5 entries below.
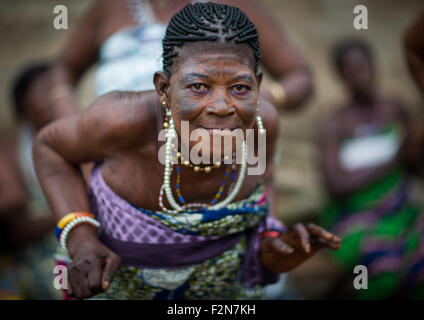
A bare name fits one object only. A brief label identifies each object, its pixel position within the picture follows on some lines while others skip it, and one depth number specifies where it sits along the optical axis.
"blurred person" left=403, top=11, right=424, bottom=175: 2.60
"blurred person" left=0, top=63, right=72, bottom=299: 3.35
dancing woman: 1.61
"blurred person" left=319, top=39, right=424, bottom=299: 3.58
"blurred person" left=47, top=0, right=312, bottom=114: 2.46
